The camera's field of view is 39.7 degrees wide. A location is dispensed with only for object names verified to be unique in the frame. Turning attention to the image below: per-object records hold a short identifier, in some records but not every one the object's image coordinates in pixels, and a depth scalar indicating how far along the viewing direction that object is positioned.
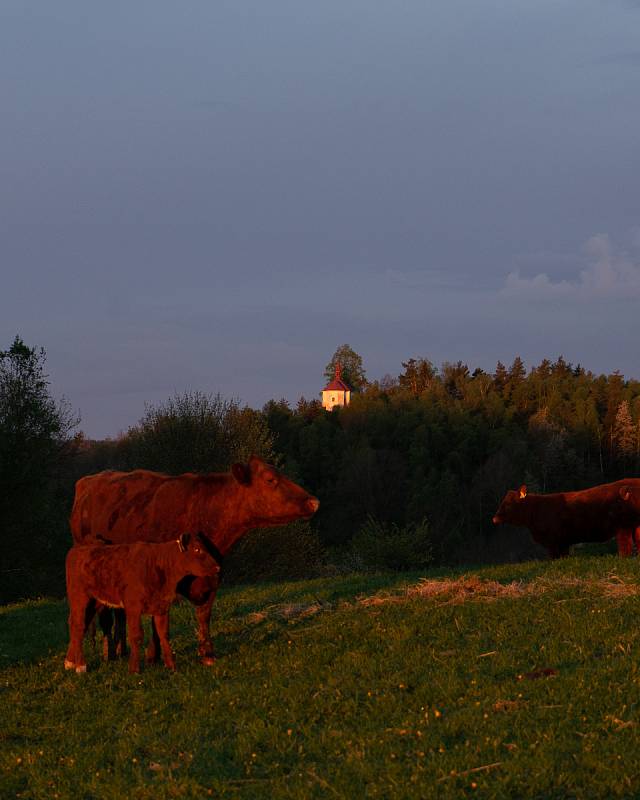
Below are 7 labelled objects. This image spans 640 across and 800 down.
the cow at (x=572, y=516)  21.16
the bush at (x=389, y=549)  36.03
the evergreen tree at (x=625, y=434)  124.47
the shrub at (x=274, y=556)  43.50
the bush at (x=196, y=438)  46.53
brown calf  11.86
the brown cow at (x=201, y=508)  12.62
